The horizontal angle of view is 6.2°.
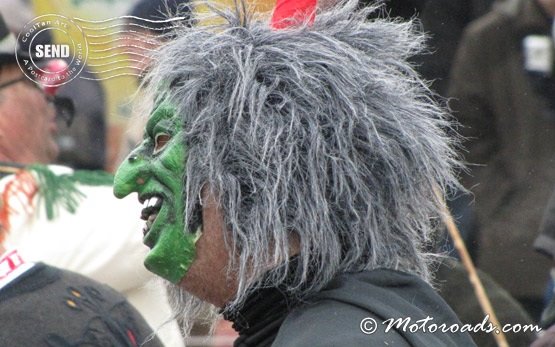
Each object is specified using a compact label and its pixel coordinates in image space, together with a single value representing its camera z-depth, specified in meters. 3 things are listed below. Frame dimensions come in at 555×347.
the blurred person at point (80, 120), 7.35
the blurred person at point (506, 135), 7.28
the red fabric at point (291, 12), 6.39
